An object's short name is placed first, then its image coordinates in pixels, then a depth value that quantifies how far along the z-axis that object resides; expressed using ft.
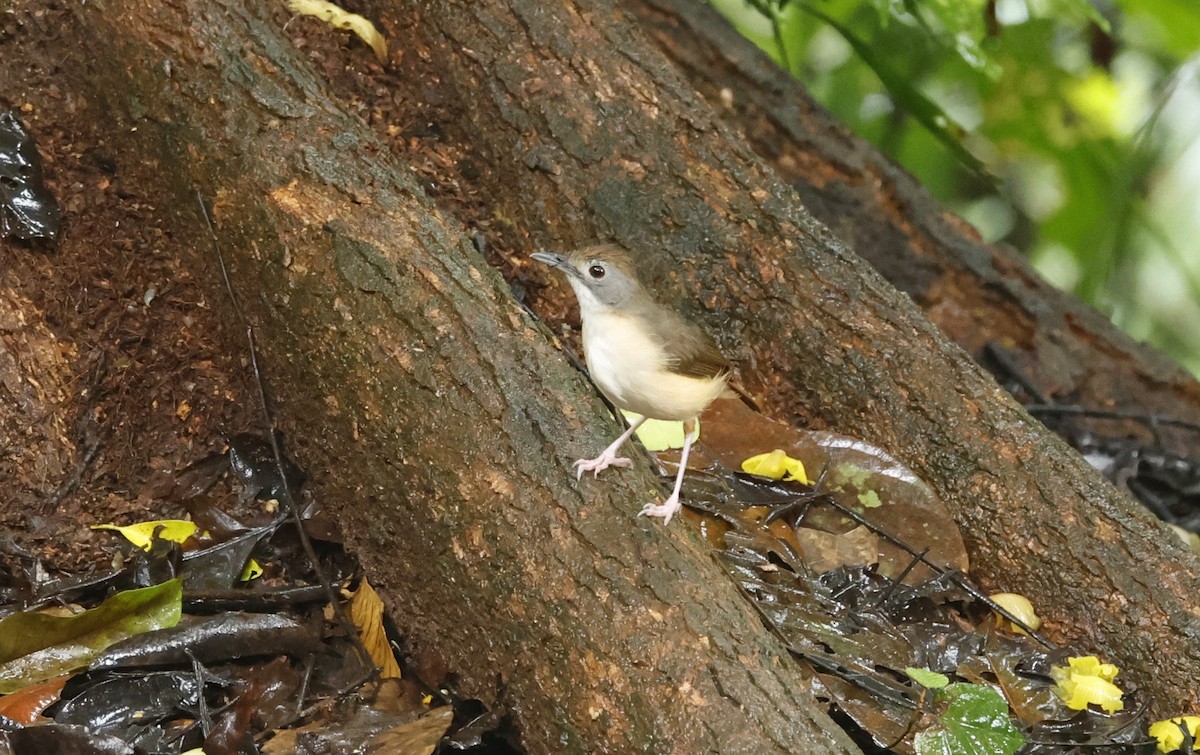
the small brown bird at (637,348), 19.47
